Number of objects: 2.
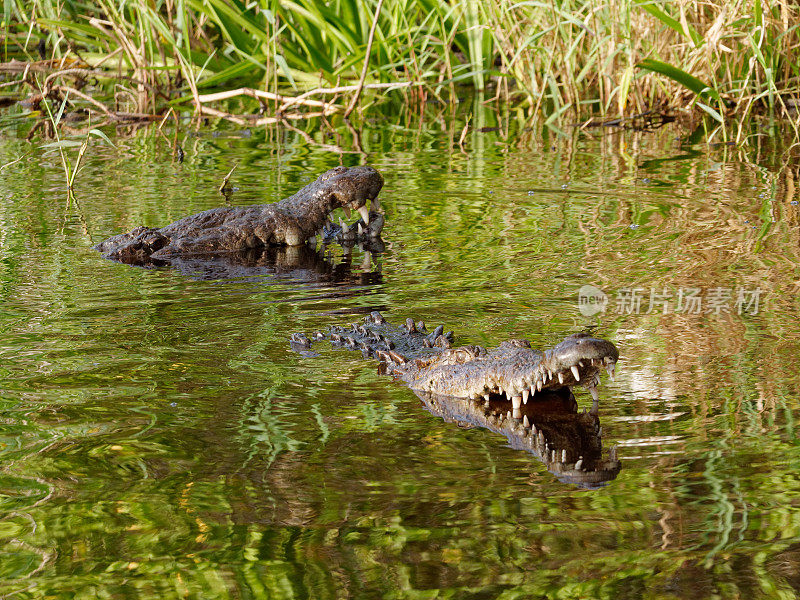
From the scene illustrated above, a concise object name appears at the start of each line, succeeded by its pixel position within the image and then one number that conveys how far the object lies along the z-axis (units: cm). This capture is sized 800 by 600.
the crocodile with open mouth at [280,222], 1380
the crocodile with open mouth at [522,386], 711
